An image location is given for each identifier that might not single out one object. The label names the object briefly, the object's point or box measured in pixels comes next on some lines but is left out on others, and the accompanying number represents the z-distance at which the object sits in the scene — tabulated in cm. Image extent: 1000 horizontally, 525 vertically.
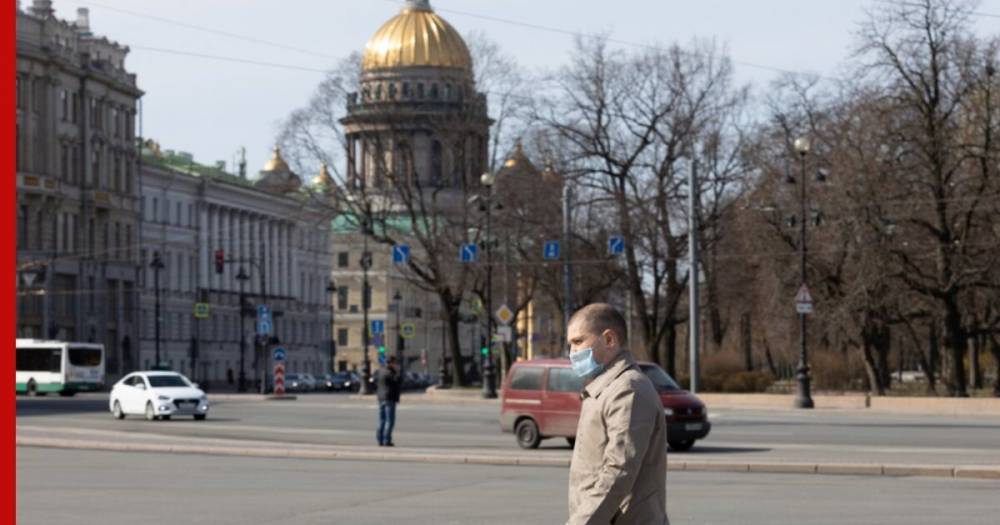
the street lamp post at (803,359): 5412
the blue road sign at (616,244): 6556
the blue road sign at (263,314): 7900
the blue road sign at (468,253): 6931
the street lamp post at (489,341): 6806
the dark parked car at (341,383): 12188
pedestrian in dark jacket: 3328
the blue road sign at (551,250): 6669
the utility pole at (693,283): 5909
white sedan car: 4984
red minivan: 3147
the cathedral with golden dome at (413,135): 7794
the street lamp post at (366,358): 8100
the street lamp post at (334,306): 10124
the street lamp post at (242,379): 10294
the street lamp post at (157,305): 12402
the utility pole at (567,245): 6556
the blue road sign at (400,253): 7119
